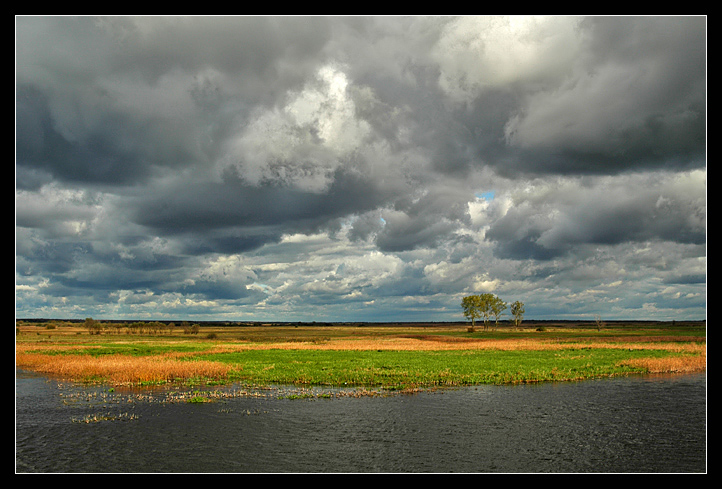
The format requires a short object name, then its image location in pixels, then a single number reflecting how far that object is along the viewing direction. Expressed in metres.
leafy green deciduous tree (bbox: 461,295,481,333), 195.88
